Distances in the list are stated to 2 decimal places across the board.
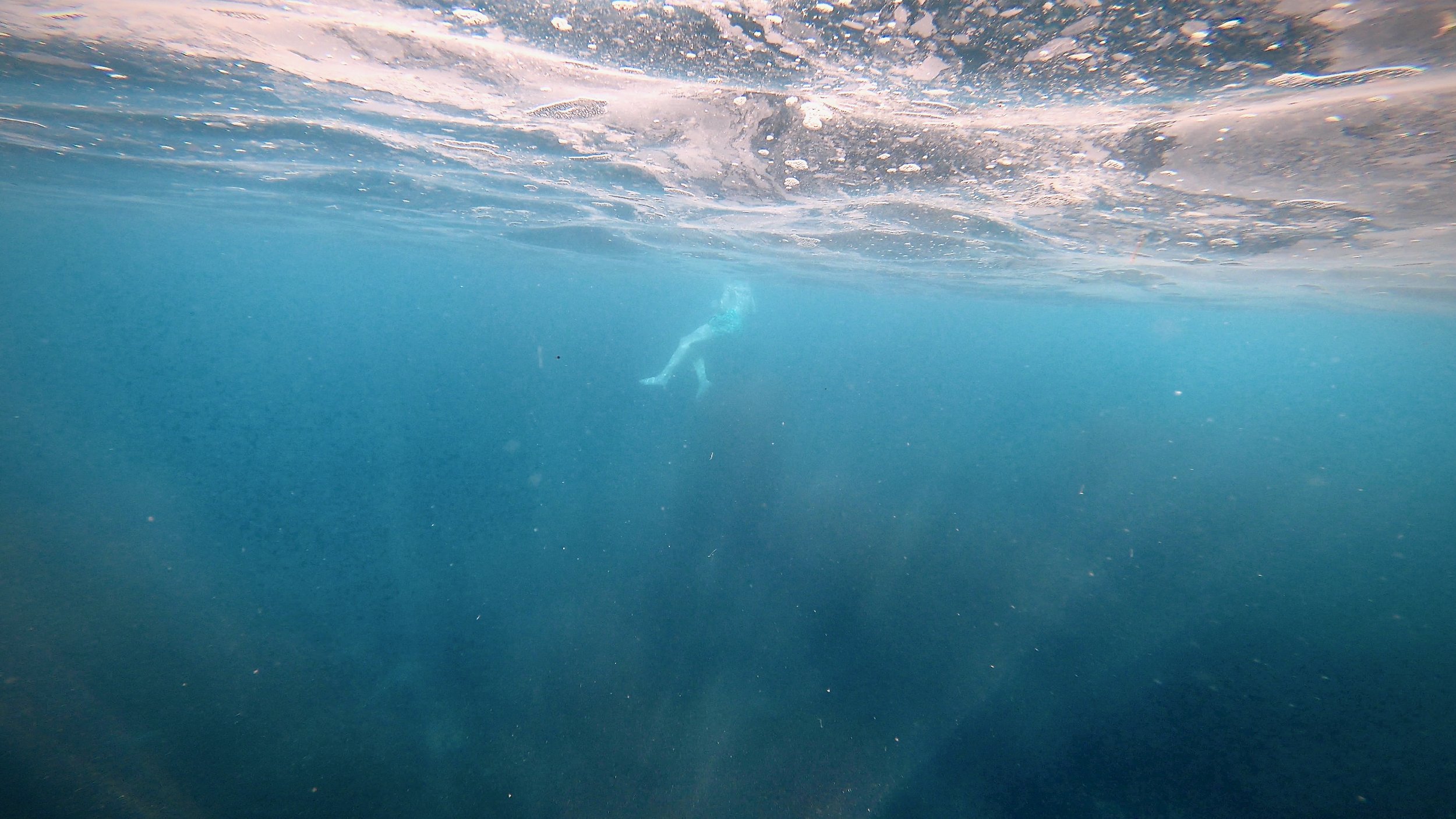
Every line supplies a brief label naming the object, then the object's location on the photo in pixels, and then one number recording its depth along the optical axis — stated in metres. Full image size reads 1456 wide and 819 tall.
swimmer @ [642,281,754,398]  18.55
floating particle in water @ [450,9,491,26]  5.41
